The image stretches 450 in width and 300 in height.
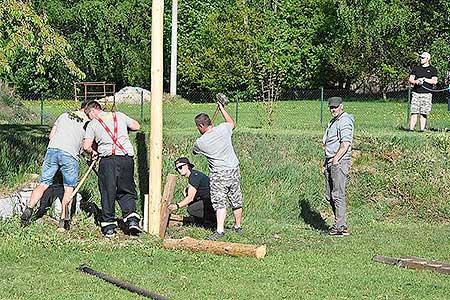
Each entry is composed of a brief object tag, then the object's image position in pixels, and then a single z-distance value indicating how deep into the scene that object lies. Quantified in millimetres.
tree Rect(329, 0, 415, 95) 38312
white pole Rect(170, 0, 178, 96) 37375
